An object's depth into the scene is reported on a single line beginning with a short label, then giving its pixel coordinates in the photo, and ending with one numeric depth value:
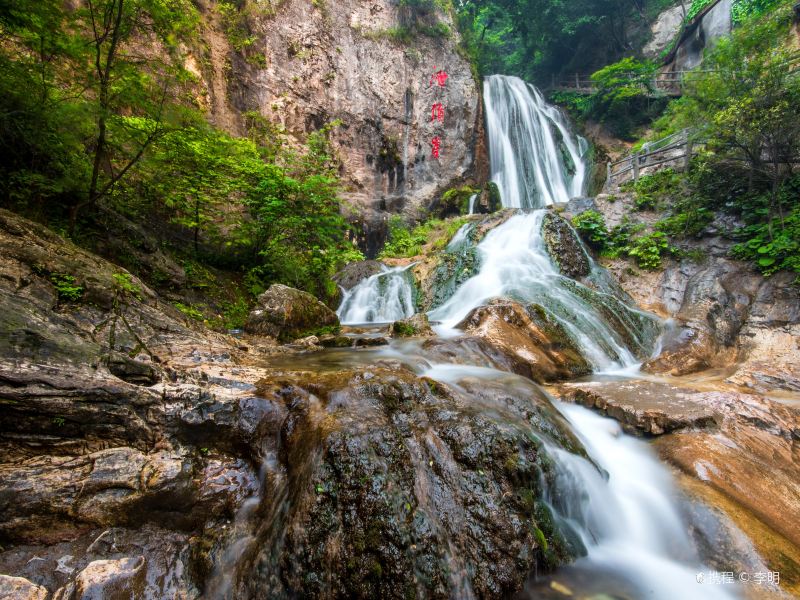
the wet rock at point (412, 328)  6.70
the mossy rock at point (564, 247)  10.05
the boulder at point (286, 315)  6.01
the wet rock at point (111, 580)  1.82
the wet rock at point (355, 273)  11.62
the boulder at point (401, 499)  2.08
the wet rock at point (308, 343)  5.79
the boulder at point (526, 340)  5.74
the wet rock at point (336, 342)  6.01
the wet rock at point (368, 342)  5.98
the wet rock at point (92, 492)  2.00
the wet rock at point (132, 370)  2.89
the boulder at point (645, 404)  4.04
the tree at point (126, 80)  3.76
